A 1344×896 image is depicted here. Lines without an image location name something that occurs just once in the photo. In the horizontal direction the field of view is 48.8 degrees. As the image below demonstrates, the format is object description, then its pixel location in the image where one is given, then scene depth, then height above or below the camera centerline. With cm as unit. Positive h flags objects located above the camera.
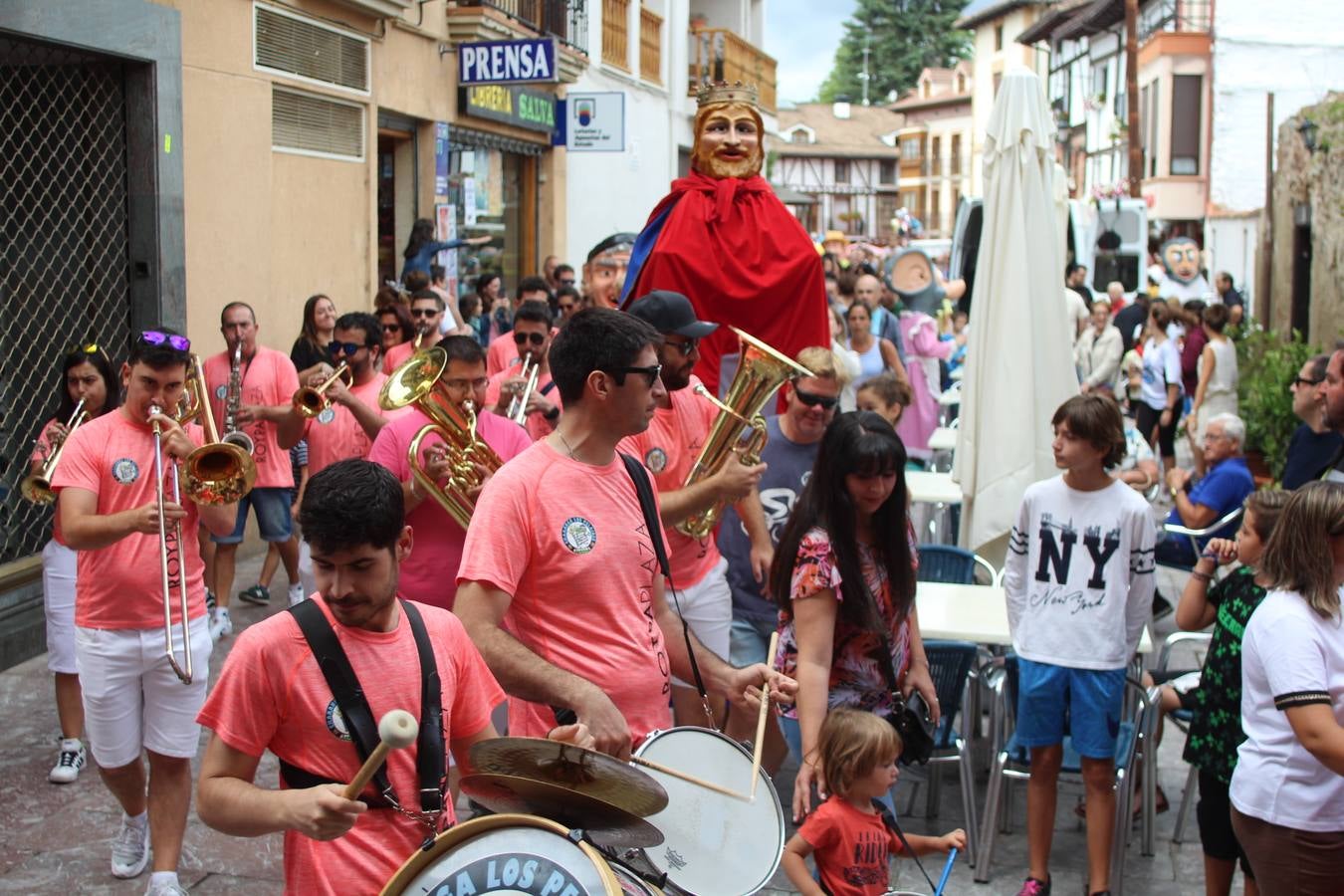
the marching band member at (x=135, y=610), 487 -105
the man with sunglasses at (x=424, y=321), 864 -13
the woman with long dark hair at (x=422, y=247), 1241 +45
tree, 8906 +1595
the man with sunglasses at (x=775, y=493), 557 -73
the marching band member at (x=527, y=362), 666 -32
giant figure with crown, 659 +24
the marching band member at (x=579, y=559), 332 -59
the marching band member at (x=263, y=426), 796 -68
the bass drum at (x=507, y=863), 244 -93
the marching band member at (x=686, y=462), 502 -56
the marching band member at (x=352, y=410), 687 -52
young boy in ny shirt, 504 -106
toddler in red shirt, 390 -137
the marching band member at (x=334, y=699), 272 -74
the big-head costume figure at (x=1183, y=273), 1969 +42
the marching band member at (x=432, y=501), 505 -68
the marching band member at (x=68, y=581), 600 -118
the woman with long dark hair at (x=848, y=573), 420 -78
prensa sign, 1358 +225
